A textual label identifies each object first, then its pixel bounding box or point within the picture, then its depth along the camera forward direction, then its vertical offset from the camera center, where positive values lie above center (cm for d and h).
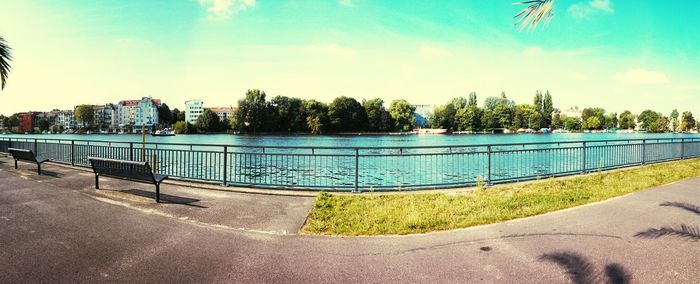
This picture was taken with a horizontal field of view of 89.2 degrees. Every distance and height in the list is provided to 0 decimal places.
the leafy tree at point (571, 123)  16700 +538
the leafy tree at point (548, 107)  15038 +1187
